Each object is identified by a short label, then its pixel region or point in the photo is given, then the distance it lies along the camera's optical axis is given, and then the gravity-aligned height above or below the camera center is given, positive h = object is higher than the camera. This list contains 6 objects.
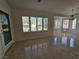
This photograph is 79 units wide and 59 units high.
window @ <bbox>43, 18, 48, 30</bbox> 4.45 +0.21
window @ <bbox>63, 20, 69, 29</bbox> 5.97 +0.25
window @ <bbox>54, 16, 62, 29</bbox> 5.51 +0.49
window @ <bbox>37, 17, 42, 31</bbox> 4.23 +0.30
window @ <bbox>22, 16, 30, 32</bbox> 3.72 +0.28
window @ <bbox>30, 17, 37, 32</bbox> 3.99 +0.29
